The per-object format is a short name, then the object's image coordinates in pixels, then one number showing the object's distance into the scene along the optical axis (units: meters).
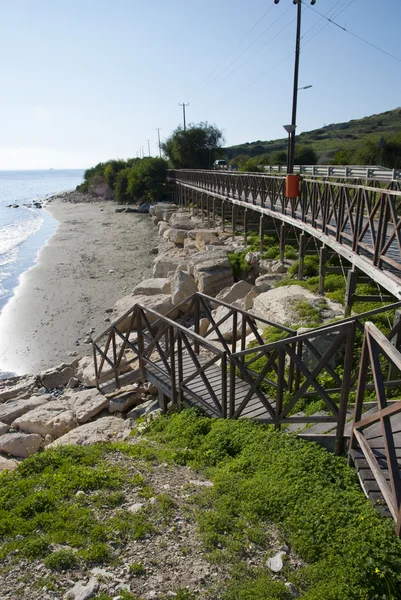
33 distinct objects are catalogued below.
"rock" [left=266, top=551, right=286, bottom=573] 3.70
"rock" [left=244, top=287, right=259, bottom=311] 12.60
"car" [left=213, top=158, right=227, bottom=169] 49.98
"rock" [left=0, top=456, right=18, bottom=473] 7.03
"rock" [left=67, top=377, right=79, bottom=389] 11.74
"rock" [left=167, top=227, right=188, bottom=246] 25.95
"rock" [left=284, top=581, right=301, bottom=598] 3.46
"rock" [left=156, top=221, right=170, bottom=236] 31.83
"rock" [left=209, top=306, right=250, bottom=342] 10.41
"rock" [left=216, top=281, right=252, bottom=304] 13.67
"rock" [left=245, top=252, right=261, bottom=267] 16.75
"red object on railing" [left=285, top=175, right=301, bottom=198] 14.12
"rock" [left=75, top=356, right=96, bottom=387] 11.18
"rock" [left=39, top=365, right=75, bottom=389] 11.95
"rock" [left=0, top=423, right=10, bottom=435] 9.29
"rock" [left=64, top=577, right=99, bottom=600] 3.53
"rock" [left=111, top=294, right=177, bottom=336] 13.16
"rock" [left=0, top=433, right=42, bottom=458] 8.30
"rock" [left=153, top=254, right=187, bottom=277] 19.53
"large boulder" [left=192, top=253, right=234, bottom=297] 15.42
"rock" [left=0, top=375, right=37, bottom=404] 11.45
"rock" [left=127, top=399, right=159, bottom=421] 8.52
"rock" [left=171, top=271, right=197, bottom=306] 14.20
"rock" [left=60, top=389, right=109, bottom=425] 9.07
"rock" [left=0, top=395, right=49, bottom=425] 9.89
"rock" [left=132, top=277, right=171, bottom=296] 15.90
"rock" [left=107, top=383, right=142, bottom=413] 9.27
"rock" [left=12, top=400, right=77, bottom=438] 8.93
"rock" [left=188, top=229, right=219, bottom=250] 21.64
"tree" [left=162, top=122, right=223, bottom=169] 57.94
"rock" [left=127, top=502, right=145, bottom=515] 4.56
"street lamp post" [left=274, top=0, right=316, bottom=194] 17.41
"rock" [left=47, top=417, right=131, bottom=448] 7.29
